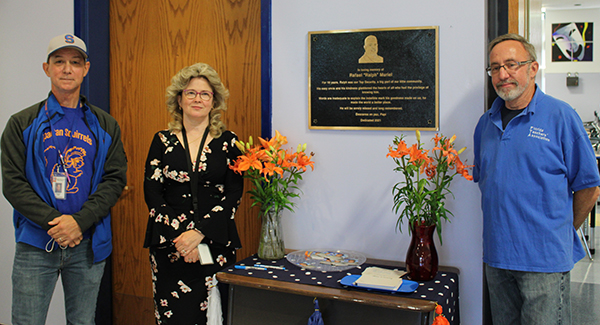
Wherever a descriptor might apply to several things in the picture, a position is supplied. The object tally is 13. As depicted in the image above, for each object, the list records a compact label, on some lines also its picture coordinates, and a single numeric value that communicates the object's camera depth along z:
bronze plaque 2.04
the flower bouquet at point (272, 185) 2.01
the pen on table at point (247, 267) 1.95
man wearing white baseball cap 1.81
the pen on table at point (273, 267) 1.97
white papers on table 1.67
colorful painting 8.22
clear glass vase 2.09
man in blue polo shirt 1.57
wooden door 2.47
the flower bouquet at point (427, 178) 1.78
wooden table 1.61
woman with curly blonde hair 1.92
